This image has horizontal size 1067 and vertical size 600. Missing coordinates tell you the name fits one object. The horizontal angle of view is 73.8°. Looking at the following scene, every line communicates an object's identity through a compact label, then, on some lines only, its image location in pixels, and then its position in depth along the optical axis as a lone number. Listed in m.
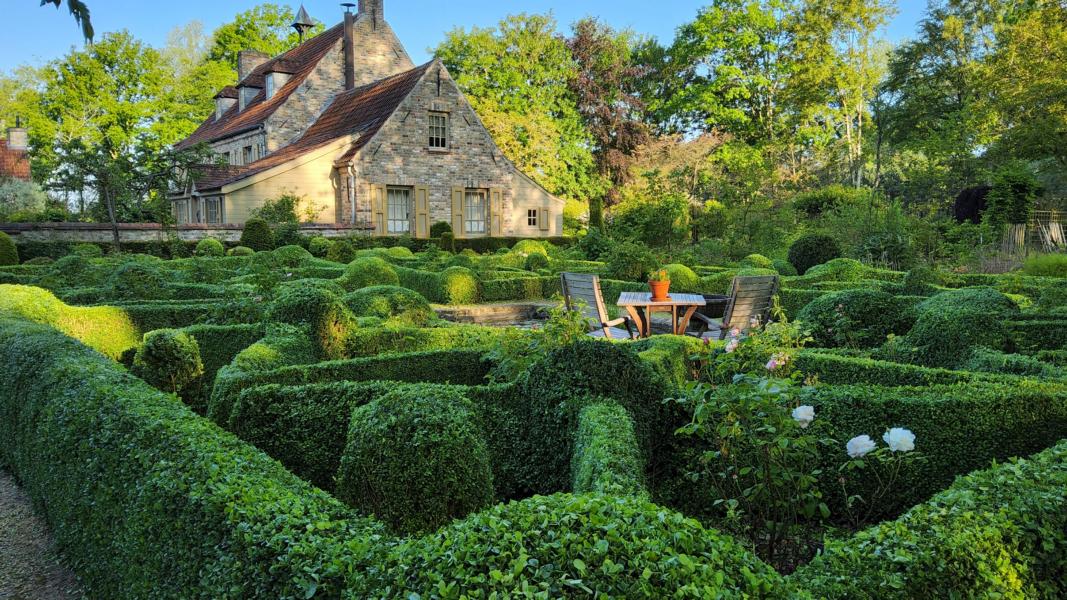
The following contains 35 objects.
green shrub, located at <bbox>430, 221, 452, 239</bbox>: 25.39
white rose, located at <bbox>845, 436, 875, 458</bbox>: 2.61
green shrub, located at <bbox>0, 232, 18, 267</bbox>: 16.62
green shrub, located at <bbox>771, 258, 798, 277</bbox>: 14.83
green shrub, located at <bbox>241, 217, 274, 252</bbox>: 20.31
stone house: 24.84
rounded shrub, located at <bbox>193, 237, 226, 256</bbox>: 18.30
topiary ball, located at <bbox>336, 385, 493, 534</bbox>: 2.97
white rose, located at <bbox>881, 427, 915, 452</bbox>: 2.61
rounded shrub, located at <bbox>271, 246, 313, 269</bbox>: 15.07
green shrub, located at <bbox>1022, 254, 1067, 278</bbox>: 12.61
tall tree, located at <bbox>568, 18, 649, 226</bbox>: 38.59
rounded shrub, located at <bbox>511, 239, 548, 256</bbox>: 18.83
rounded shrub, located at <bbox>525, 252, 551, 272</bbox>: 17.05
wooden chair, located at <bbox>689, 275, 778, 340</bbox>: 7.91
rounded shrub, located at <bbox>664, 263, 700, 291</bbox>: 12.91
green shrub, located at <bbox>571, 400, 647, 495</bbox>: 2.67
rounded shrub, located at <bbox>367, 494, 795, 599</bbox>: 1.69
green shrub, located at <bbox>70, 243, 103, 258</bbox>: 16.77
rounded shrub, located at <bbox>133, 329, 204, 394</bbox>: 5.88
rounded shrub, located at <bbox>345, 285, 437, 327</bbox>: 7.84
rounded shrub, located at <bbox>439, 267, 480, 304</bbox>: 13.28
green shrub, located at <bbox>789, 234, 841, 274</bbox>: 15.91
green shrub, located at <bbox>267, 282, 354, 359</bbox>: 5.99
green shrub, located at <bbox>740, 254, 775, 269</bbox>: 14.43
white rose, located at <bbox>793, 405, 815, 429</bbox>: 2.75
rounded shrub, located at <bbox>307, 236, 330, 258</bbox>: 19.66
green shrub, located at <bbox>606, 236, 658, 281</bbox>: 14.26
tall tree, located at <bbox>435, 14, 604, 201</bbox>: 35.31
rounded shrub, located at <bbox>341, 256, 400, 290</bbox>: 11.96
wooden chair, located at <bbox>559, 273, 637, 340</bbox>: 8.32
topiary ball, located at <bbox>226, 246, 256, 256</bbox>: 17.23
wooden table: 9.04
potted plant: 9.20
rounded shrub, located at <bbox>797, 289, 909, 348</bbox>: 6.89
